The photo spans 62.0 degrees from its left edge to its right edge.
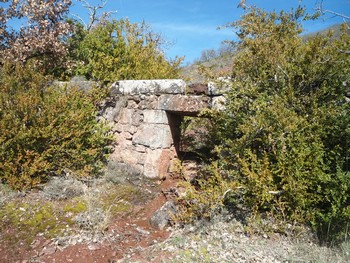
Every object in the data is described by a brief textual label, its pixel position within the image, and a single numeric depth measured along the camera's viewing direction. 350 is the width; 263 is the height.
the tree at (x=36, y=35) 6.23
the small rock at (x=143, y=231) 3.99
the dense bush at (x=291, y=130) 3.33
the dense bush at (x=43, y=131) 4.49
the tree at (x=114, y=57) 6.09
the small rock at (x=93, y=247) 3.58
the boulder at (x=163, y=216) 4.11
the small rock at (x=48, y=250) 3.48
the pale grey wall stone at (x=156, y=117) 5.22
